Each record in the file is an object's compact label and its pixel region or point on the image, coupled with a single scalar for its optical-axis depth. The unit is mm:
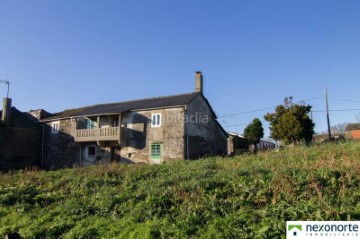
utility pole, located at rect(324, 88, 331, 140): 34319
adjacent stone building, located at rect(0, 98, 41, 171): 32594
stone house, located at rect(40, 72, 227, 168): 28922
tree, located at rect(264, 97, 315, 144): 28016
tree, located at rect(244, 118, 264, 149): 35562
